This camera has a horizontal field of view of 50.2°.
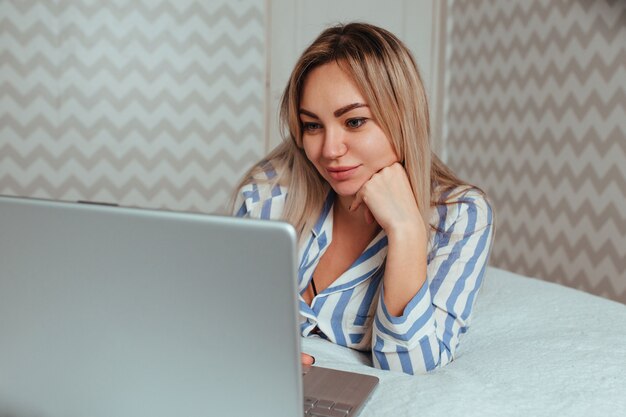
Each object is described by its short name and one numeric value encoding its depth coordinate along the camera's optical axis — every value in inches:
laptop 22.2
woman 42.1
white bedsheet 32.4
